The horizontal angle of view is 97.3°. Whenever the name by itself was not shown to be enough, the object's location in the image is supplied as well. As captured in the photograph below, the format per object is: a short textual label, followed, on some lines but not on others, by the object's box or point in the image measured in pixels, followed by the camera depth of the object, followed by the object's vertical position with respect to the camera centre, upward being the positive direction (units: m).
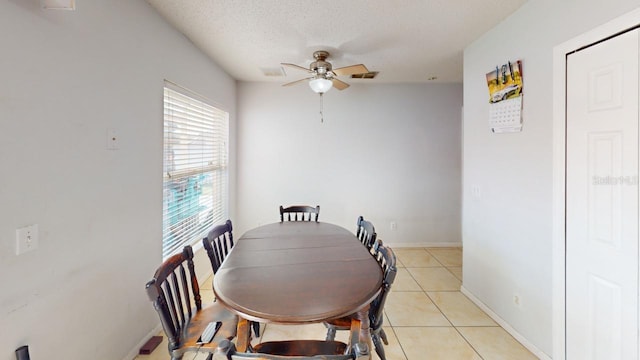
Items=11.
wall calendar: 2.19 +0.69
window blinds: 2.57 +0.13
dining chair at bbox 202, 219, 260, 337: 2.01 -0.51
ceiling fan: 2.76 +1.08
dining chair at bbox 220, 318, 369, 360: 1.38 -0.86
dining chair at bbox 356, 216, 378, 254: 2.19 -0.45
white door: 1.47 -0.11
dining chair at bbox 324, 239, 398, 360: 1.55 -0.76
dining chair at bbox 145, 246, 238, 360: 1.33 -0.82
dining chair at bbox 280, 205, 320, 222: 3.21 -0.35
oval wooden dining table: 1.30 -0.56
